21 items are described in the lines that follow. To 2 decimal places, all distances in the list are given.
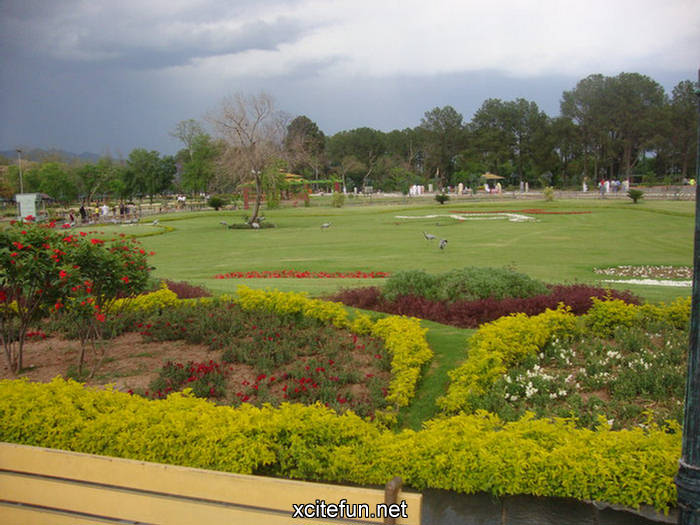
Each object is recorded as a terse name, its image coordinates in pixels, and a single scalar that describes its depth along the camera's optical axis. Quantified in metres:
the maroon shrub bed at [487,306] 7.52
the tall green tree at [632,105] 62.28
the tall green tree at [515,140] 70.19
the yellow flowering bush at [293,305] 6.96
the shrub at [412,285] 8.48
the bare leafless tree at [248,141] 31.25
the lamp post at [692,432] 2.16
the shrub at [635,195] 36.78
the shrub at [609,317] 6.02
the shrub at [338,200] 46.66
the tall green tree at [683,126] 59.97
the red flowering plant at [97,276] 5.27
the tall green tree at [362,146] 84.81
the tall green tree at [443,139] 77.00
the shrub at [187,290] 8.91
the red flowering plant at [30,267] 5.11
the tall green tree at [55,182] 58.94
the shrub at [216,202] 46.34
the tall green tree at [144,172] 64.84
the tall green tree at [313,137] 82.50
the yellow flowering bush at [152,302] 7.52
